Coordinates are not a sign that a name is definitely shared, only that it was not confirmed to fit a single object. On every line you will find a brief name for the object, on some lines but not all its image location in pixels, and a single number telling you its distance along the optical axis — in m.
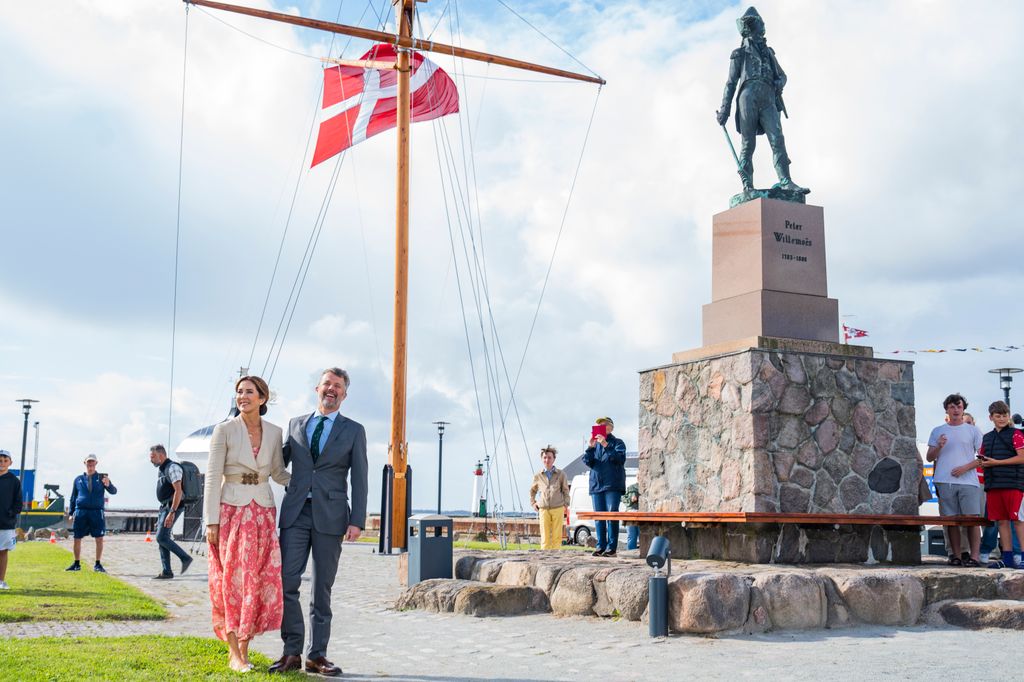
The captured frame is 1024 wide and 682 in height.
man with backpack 12.99
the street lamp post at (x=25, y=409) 34.50
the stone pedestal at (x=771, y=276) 10.45
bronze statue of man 11.42
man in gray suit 5.93
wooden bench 9.01
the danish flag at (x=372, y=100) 19.14
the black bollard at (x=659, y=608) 7.25
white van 26.25
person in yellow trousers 13.91
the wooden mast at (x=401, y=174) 17.33
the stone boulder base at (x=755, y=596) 7.32
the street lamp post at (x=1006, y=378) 24.17
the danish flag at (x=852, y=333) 26.80
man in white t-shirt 9.99
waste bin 10.28
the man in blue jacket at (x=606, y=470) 12.19
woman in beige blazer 5.70
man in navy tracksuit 13.96
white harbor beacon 40.43
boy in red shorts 9.37
